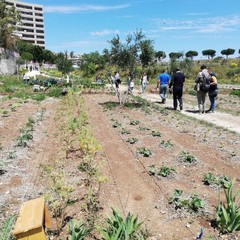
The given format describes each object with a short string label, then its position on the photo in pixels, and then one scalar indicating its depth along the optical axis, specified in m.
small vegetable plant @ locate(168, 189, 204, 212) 3.37
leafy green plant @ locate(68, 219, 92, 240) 2.51
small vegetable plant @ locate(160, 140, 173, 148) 5.81
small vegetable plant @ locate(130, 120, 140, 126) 8.13
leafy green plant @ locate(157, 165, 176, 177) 4.38
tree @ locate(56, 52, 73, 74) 28.65
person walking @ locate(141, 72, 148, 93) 17.52
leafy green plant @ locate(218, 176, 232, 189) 3.88
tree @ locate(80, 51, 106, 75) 38.51
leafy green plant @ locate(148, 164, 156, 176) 4.41
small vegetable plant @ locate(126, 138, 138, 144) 6.11
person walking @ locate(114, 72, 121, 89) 15.69
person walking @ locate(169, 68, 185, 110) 10.36
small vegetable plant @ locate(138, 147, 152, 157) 5.25
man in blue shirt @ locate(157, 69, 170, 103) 12.08
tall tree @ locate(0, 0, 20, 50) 34.53
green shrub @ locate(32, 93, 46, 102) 14.19
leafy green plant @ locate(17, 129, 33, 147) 5.98
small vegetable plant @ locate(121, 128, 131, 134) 6.96
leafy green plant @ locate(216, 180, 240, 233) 2.90
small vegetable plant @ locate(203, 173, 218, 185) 4.10
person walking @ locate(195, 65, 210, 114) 9.72
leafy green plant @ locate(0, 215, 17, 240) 2.43
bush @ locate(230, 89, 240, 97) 17.34
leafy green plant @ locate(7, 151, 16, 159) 5.23
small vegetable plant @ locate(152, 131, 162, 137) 6.65
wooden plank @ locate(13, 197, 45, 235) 2.46
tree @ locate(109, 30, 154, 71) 11.19
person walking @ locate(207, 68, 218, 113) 9.98
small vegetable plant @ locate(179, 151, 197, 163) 4.94
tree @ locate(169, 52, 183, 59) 32.46
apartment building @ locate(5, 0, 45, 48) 100.81
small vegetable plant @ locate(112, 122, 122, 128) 7.79
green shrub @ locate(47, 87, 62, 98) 16.02
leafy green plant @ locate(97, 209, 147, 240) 2.53
